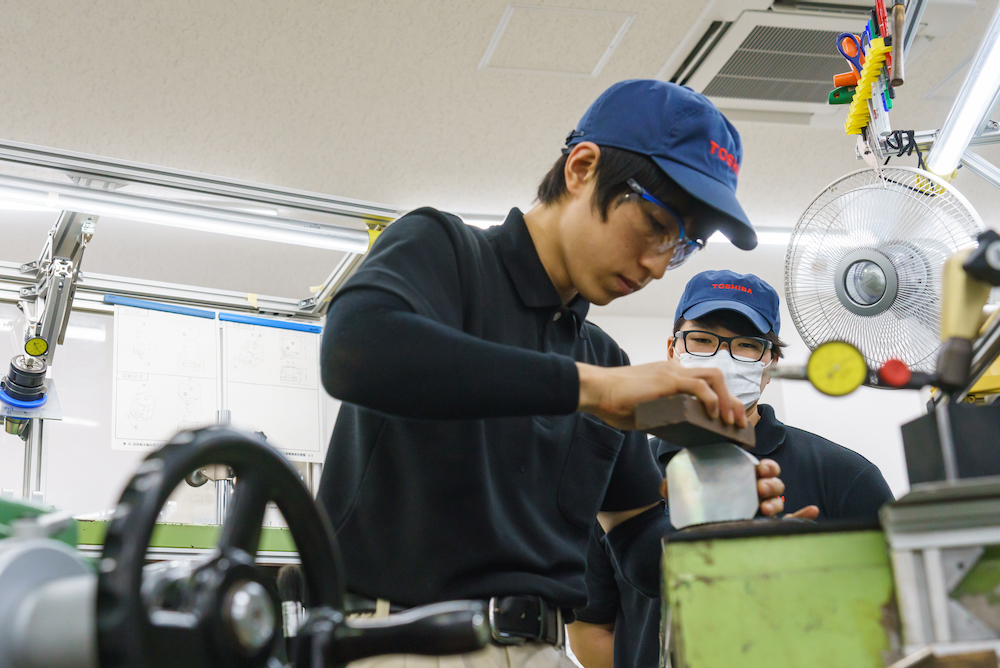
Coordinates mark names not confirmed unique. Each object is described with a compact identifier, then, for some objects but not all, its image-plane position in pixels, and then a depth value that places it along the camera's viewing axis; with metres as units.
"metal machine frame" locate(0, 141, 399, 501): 2.70
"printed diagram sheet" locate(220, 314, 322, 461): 3.54
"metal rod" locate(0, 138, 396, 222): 2.58
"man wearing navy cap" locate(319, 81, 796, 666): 0.99
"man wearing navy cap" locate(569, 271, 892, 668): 1.99
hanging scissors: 2.27
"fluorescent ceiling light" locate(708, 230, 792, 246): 4.49
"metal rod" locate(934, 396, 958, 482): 0.84
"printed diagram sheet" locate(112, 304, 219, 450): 3.29
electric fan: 1.76
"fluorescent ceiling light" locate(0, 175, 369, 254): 2.63
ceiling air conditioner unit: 3.16
